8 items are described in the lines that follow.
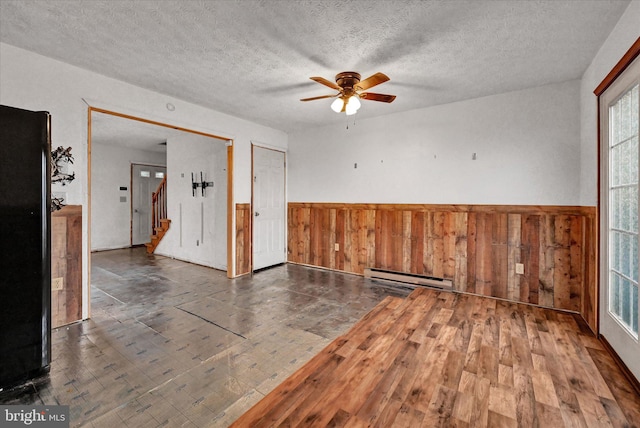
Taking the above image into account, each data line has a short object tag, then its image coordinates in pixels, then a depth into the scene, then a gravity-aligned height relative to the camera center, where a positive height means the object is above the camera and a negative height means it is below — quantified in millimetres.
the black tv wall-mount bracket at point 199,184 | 5530 +528
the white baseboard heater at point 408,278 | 4000 -986
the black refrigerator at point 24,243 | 1758 -209
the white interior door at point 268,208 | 5078 +65
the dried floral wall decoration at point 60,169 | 2791 +403
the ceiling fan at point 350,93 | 2861 +1228
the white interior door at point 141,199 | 7574 +308
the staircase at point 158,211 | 6569 -9
